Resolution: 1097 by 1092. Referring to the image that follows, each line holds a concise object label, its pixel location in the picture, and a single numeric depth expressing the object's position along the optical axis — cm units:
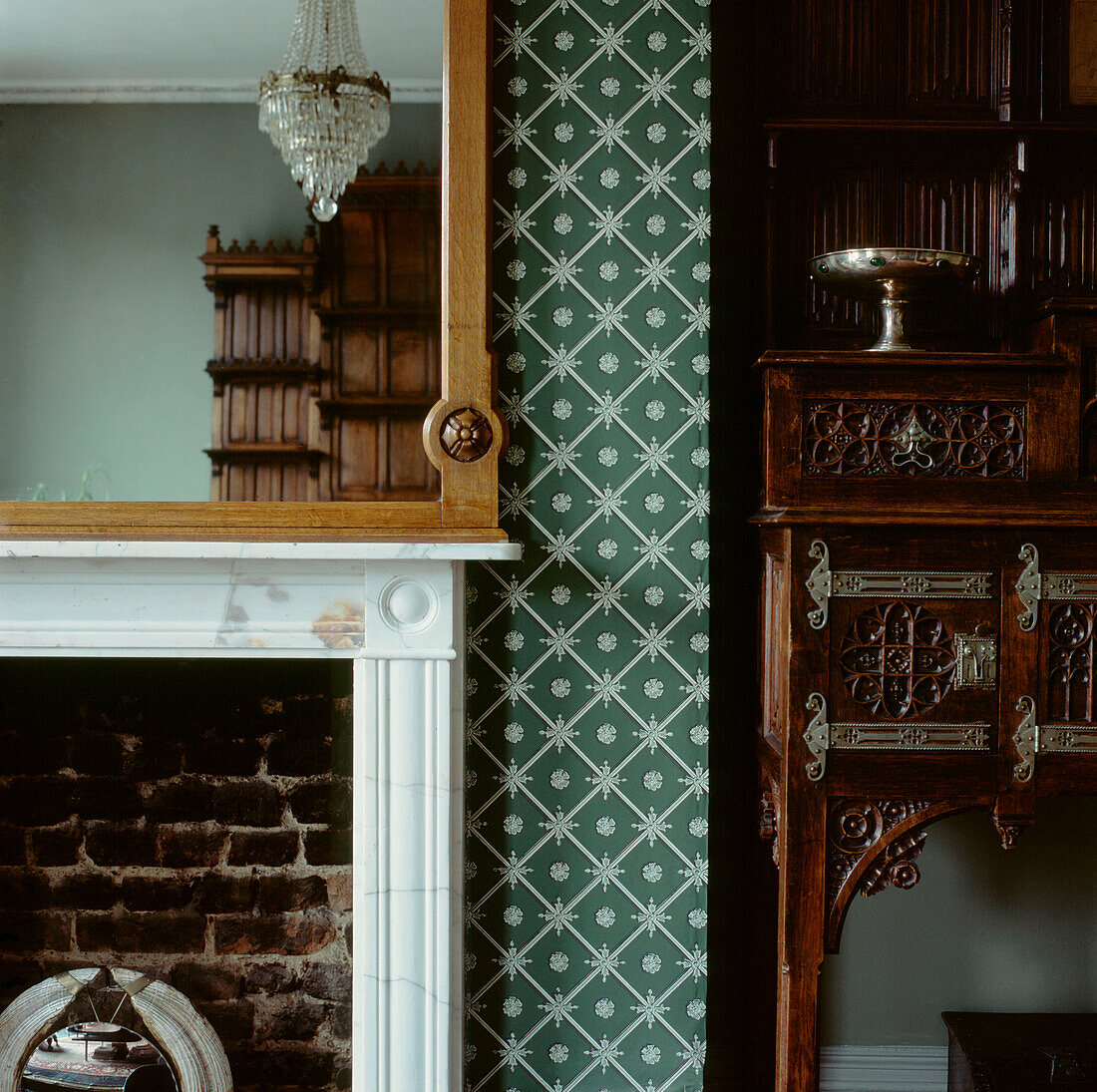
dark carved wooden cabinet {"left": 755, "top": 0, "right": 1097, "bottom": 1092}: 140
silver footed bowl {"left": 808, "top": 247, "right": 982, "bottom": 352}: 151
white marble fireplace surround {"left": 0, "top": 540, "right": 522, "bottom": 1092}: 152
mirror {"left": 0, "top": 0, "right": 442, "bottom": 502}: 156
